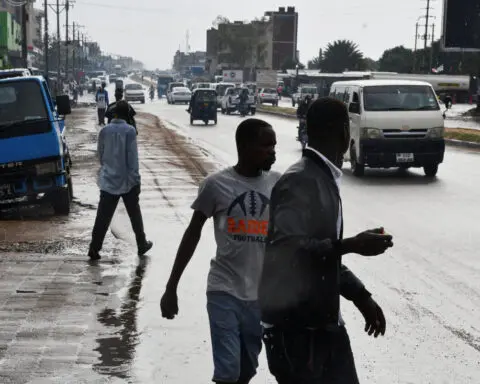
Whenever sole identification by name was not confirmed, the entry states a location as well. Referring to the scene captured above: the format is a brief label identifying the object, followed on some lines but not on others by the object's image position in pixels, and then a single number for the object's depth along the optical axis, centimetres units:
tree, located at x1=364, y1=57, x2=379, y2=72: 17785
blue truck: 1493
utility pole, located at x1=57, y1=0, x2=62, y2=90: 9221
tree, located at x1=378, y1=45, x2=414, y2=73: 14062
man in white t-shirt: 511
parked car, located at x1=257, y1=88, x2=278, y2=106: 8094
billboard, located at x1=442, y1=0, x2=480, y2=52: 6119
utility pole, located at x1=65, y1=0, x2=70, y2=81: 11103
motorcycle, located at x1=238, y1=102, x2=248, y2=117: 5809
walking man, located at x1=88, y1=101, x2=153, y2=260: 1141
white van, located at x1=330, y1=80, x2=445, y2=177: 2136
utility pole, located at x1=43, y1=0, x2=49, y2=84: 6920
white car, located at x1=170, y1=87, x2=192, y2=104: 8375
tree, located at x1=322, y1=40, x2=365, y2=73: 13925
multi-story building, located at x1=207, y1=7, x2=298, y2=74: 17338
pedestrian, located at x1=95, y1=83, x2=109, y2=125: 3959
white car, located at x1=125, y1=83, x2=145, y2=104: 8362
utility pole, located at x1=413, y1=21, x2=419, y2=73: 12615
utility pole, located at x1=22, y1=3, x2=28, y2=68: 5381
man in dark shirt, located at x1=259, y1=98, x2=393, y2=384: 405
